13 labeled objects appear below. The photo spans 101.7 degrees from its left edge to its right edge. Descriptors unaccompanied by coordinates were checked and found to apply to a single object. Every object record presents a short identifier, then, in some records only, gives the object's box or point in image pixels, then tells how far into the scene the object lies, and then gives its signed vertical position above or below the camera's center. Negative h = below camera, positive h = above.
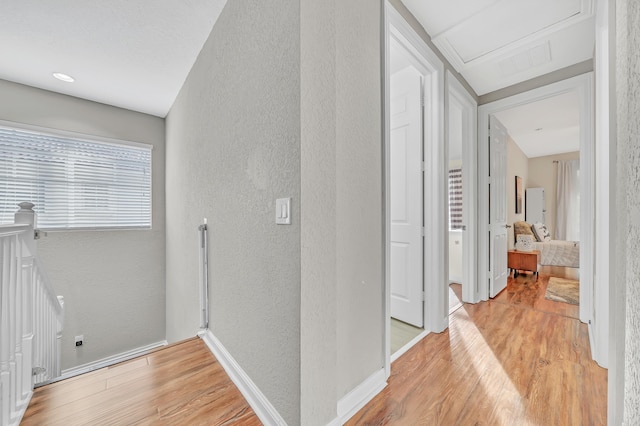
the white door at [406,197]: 2.36 +0.14
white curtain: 6.64 +0.27
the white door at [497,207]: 3.16 +0.07
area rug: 3.16 -1.05
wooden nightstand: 4.11 -0.78
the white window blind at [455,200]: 4.70 +0.23
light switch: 1.14 +0.00
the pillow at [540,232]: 5.71 -0.44
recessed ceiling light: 2.58 +1.37
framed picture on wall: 5.54 +0.39
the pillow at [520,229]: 4.70 -0.30
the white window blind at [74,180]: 2.75 +0.38
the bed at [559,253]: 4.88 -0.78
